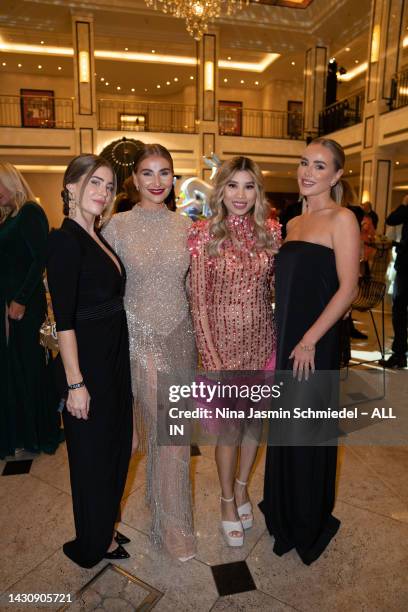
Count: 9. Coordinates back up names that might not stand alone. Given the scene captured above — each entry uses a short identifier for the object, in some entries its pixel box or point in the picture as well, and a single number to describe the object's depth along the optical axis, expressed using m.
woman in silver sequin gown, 1.76
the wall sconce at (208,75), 11.97
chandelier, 7.68
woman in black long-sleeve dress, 1.45
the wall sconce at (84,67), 11.20
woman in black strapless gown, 1.69
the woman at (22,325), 2.45
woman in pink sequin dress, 1.78
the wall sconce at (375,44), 9.50
